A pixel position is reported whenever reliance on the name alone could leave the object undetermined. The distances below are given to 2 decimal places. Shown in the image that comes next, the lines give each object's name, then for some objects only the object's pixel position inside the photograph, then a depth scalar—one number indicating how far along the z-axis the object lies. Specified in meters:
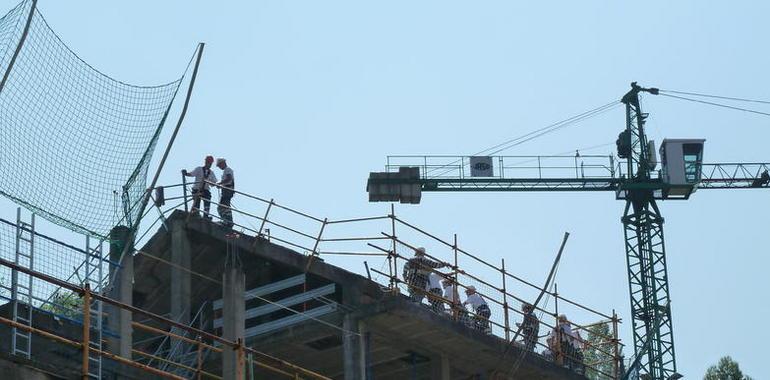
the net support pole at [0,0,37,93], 22.64
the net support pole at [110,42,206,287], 25.88
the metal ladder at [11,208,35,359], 23.53
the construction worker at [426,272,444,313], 34.41
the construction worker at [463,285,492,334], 35.75
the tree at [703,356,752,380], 67.19
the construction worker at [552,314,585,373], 37.99
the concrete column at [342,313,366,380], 32.66
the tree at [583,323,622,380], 39.34
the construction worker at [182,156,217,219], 32.97
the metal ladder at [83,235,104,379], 24.42
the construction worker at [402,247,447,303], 34.25
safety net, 24.47
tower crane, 69.94
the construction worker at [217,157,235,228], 32.88
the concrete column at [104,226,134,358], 26.42
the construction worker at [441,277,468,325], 35.01
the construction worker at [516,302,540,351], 36.75
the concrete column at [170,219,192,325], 32.38
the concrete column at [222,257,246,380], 30.11
